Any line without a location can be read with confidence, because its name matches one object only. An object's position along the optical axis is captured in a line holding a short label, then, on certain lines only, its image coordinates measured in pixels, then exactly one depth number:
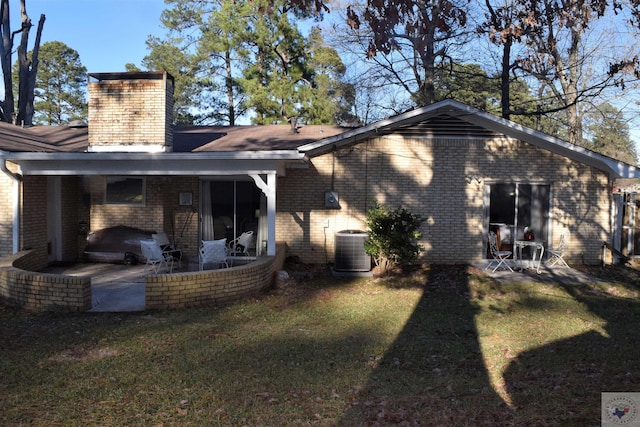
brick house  12.32
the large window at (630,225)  13.17
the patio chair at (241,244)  11.18
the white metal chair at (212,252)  10.03
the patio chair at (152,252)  9.79
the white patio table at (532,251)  11.41
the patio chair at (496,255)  11.47
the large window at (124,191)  12.62
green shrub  10.70
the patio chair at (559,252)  12.15
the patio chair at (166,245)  11.52
